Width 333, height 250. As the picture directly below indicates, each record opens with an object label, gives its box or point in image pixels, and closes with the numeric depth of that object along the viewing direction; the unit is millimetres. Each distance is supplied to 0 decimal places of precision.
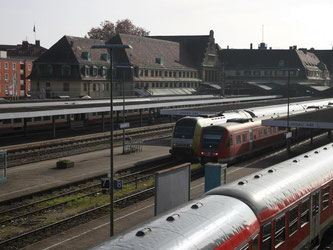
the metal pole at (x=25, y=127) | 47816
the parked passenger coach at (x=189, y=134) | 37062
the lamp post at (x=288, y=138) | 36744
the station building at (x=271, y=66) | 133750
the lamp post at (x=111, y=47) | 18328
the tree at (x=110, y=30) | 124000
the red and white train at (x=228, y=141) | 35125
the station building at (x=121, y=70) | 81750
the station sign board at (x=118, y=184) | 20781
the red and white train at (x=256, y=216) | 10711
